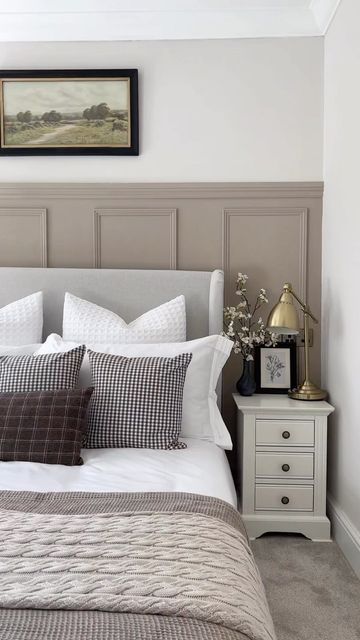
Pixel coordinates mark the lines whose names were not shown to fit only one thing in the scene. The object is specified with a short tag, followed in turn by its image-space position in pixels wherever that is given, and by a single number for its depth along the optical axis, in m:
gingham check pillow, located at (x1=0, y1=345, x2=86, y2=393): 2.56
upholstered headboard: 3.29
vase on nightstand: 3.30
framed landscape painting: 3.42
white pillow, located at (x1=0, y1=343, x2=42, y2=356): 2.88
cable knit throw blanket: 1.21
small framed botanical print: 3.41
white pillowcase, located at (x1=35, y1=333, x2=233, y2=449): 2.77
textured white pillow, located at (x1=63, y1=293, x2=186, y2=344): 3.01
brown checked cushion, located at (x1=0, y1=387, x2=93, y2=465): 2.33
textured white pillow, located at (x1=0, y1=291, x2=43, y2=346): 3.07
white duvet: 2.10
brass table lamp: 3.07
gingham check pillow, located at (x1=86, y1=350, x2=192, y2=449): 2.53
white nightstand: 3.06
